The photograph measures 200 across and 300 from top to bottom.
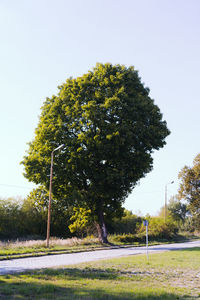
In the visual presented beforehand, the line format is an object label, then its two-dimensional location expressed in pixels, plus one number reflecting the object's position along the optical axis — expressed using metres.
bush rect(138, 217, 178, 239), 41.31
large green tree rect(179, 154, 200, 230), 53.33
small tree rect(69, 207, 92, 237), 31.19
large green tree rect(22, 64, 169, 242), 27.50
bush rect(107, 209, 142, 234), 44.03
